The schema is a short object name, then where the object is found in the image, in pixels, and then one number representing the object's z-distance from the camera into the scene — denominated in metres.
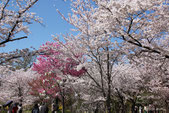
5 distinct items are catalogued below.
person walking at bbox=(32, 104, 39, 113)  7.62
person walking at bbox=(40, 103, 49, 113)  8.16
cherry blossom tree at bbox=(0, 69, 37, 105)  15.13
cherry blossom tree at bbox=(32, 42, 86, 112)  6.89
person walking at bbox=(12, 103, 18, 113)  8.04
